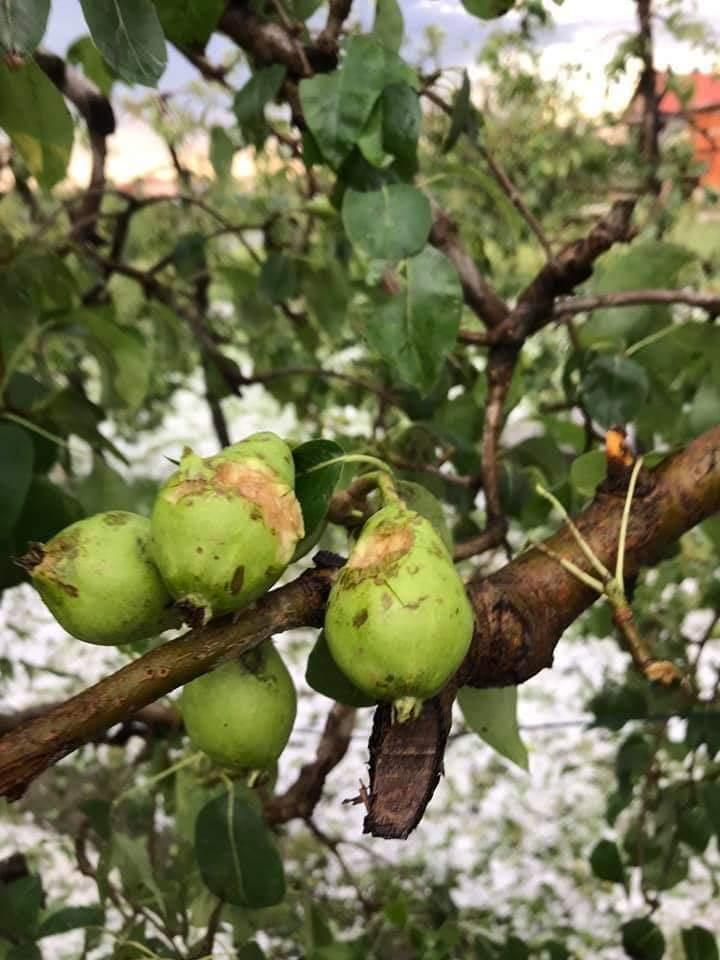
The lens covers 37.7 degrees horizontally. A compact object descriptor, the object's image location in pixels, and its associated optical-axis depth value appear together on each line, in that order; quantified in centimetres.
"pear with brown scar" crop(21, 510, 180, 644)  43
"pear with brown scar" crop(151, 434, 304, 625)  39
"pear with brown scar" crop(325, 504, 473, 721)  40
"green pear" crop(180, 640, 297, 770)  47
